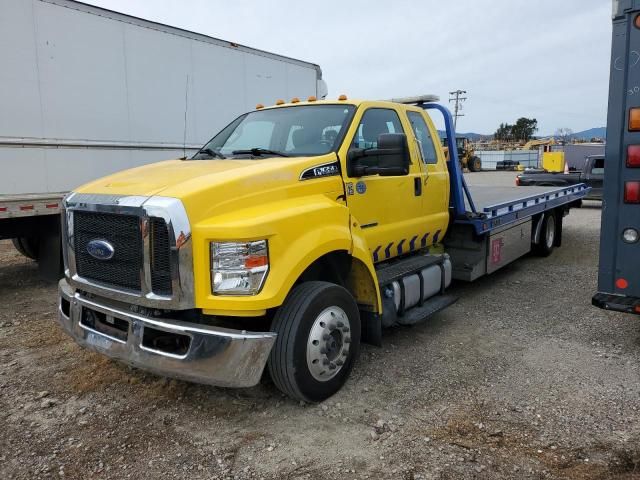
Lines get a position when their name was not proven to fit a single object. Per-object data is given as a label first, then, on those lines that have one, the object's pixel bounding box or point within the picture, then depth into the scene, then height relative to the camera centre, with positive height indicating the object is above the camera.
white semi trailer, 6.18 +0.95
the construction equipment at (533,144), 53.71 +2.16
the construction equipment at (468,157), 37.75 +0.66
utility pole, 66.88 +8.51
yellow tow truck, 3.12 -0.54
